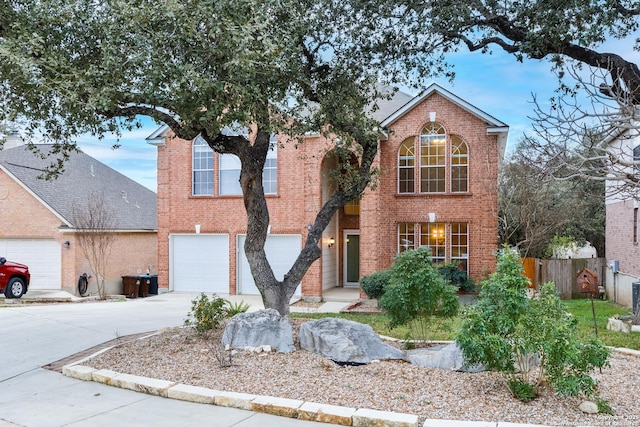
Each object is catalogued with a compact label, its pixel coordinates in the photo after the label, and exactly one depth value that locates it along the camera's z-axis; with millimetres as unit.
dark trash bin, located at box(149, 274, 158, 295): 21688
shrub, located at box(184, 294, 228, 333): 8086
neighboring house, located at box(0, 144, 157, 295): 19953
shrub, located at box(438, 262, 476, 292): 15852
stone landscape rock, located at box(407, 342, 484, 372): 6293
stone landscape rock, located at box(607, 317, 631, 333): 10078
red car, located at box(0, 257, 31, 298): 17297
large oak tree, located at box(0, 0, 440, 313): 6488
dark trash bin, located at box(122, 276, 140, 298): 21359
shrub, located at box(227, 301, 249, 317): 9169
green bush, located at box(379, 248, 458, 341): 7324
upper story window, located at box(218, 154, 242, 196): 18000
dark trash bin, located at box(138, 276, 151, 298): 21391
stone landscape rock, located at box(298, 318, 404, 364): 6676
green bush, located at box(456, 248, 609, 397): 4809
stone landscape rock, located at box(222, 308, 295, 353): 7242
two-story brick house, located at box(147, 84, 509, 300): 16562
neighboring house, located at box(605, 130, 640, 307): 16250
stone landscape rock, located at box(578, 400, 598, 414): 4852
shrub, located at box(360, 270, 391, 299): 14961
